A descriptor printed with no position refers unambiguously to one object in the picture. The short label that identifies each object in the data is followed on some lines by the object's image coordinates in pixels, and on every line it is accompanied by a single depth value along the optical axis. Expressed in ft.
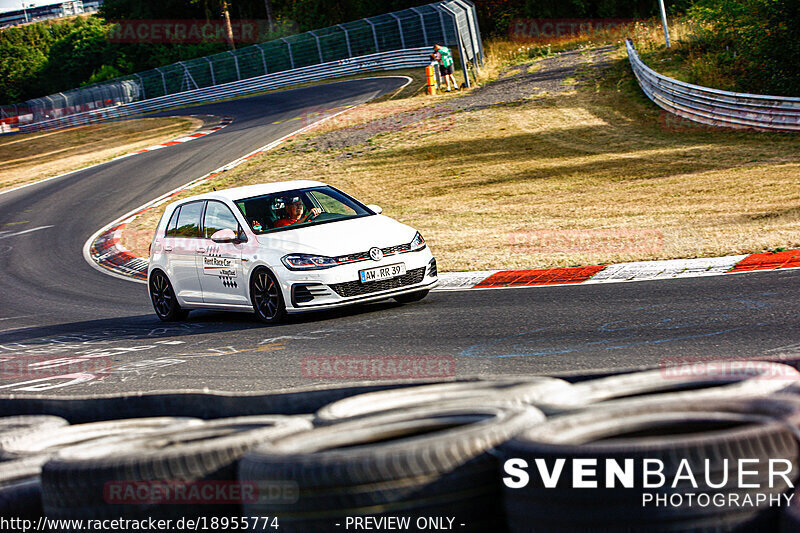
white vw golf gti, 69.67
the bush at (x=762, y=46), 161.89
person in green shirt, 240.12
